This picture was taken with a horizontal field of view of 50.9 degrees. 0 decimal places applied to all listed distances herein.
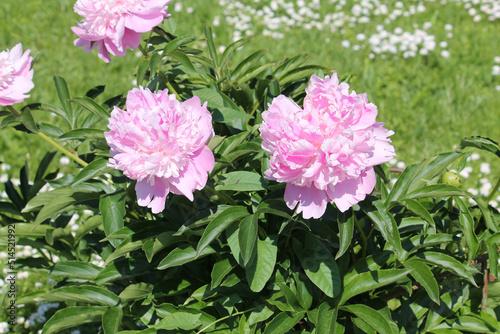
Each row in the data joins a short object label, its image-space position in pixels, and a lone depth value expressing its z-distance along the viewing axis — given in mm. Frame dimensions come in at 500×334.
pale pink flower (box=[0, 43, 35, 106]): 1399
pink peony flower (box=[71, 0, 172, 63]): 1324
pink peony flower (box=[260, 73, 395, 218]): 1059
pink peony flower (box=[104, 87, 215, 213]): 1078
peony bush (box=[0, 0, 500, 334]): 1101
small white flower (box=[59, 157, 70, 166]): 3229
